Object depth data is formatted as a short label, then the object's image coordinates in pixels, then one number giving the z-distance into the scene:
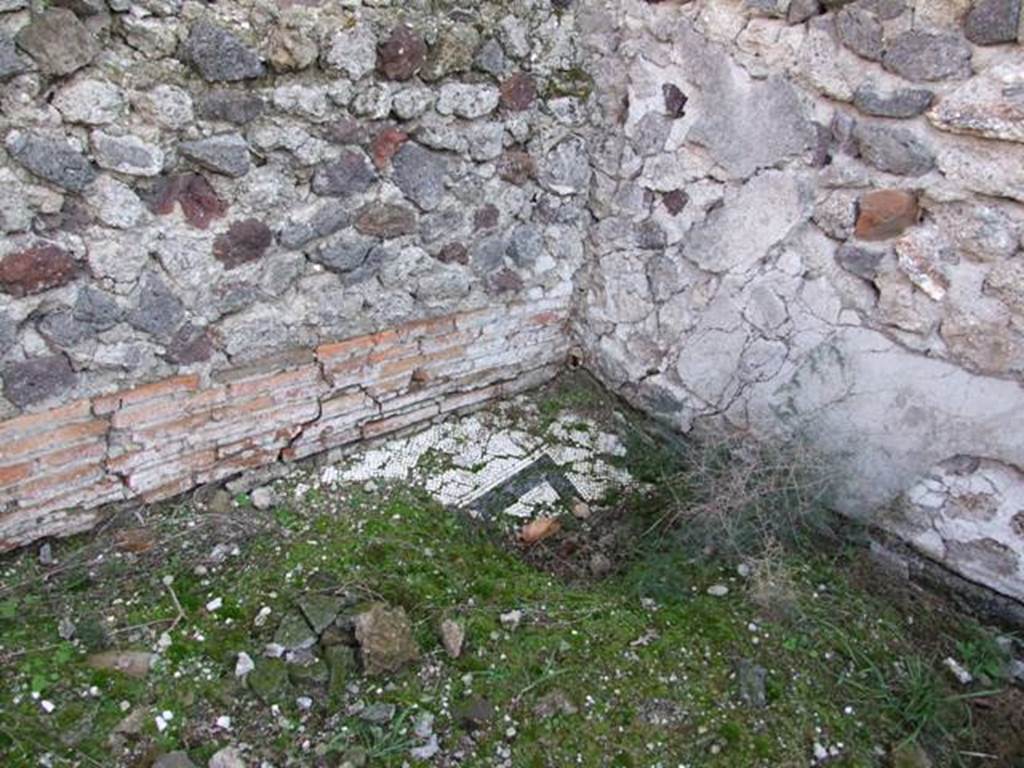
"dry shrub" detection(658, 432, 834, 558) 2.37
